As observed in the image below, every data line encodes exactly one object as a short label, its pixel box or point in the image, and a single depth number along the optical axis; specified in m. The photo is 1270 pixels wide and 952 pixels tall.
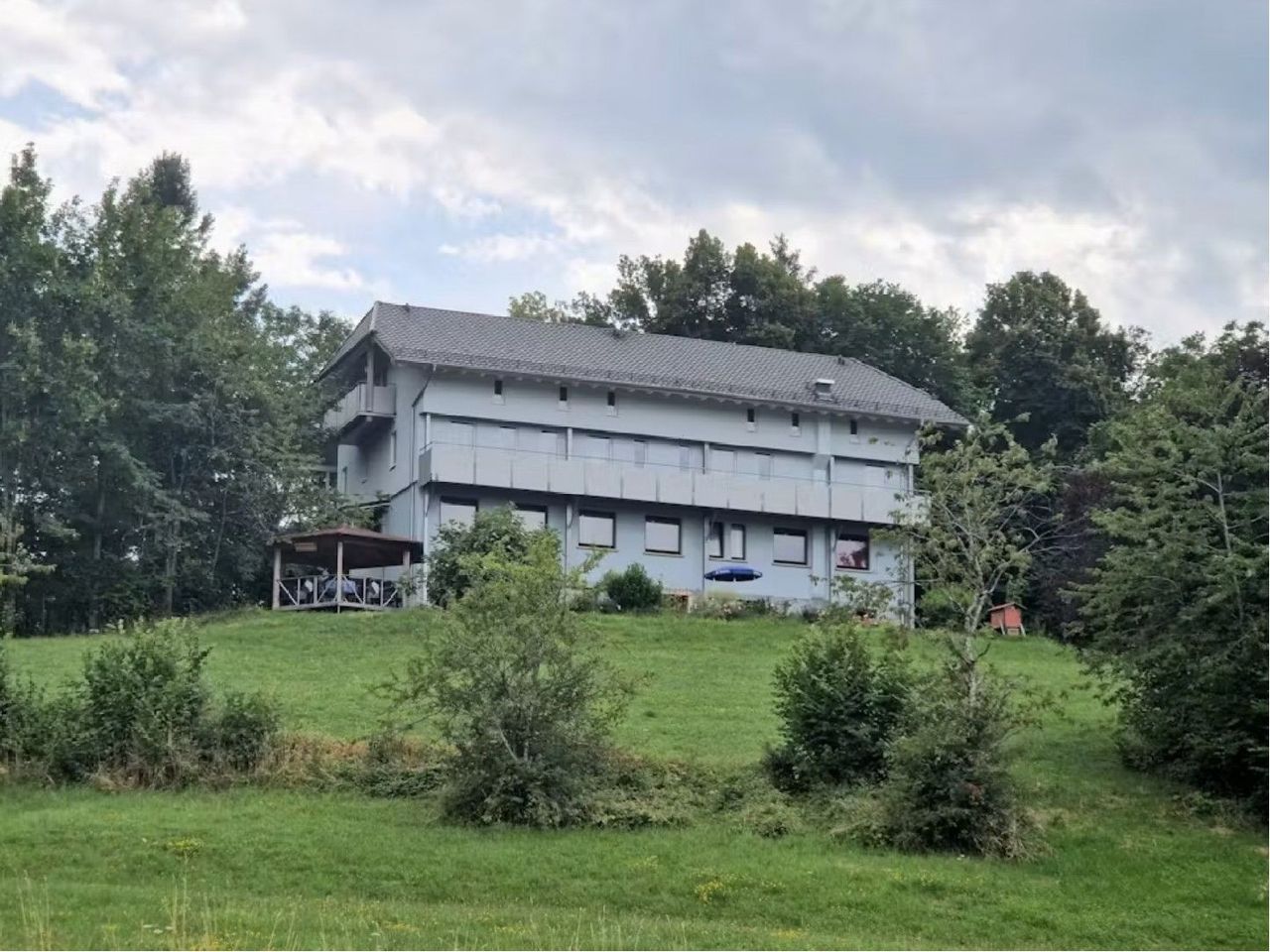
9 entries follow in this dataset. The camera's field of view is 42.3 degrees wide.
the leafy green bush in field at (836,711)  22.61
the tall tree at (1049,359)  63.50
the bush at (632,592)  43.28
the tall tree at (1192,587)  21.94
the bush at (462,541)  40.69
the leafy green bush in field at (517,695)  20.94
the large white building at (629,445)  48.38
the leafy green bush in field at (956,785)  19.72
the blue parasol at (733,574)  48.31
